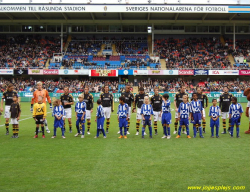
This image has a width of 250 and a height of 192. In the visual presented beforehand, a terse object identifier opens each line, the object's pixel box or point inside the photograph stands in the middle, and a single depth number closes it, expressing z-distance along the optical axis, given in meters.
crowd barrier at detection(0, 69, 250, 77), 43.94
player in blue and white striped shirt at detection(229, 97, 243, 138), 12.00
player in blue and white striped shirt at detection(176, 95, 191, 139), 11.62
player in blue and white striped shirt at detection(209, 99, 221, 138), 11.85
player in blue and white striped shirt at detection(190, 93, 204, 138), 11.91
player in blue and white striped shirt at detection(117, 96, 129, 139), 11.67
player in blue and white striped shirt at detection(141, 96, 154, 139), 11.59
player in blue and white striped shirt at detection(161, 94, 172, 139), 11.73
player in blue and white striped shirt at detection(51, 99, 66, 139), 11.73
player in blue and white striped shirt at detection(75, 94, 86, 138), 12.16
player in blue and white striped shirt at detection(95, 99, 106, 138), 11.59
